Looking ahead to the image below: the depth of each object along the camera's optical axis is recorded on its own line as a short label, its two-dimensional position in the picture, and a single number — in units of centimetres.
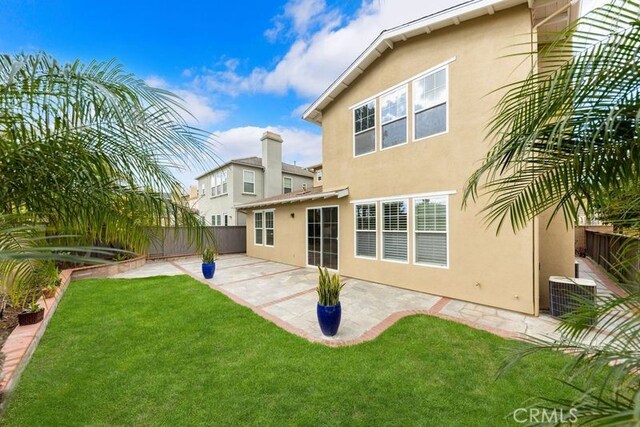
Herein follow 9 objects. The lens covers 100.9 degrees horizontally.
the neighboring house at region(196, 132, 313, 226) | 1906
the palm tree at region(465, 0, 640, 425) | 133
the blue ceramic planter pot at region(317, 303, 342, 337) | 482
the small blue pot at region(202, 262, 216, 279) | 932
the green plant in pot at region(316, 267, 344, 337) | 483
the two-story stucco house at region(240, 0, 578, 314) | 621
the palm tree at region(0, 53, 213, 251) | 190
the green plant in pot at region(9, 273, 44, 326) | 517
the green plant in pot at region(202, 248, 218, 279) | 932
